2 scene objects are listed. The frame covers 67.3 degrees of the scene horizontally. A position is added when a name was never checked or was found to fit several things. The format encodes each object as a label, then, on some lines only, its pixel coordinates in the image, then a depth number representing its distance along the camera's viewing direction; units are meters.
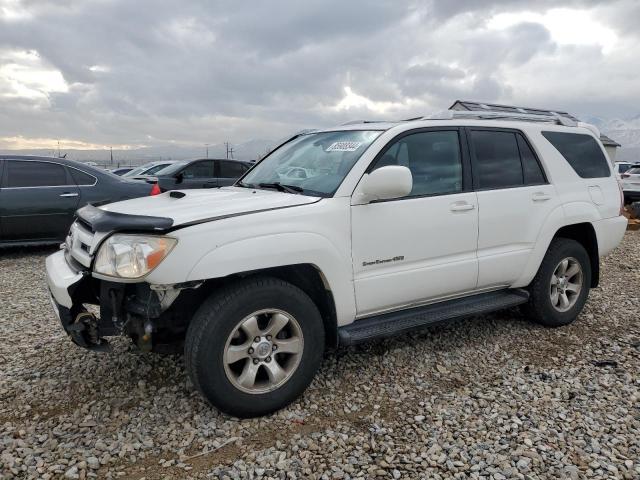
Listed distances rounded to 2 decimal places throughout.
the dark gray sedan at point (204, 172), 10.54
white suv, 2.57
